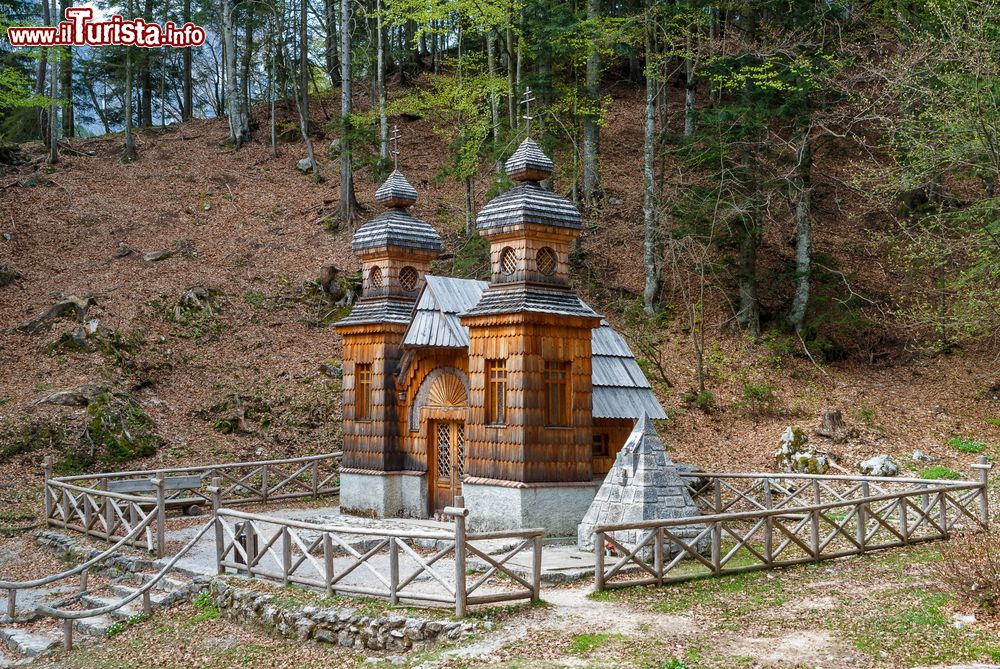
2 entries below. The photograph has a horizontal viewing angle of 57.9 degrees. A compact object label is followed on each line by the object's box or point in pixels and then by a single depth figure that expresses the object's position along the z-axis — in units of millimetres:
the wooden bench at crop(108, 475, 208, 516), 18547
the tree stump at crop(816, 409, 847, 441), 20969
